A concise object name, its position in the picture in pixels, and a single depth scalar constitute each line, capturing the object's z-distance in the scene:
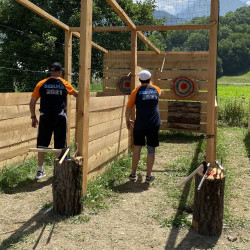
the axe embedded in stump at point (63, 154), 3.46
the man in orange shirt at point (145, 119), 4.94
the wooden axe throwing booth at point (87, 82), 3.83
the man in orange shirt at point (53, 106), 4.61
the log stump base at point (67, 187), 3.68
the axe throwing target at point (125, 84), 9.66
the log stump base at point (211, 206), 3.33
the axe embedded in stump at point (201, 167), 3.50
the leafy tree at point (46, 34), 16.66
